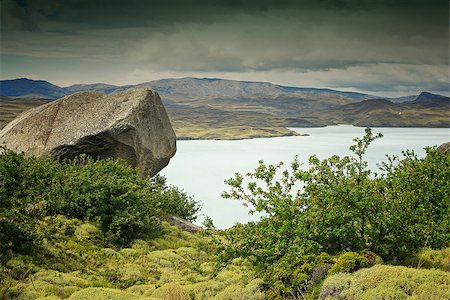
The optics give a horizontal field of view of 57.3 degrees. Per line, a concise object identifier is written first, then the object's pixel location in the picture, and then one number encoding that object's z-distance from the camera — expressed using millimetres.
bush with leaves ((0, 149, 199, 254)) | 20156
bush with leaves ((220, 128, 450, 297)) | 11875
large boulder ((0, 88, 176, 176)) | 32969
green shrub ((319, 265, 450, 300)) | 8195
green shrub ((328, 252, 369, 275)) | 9789
